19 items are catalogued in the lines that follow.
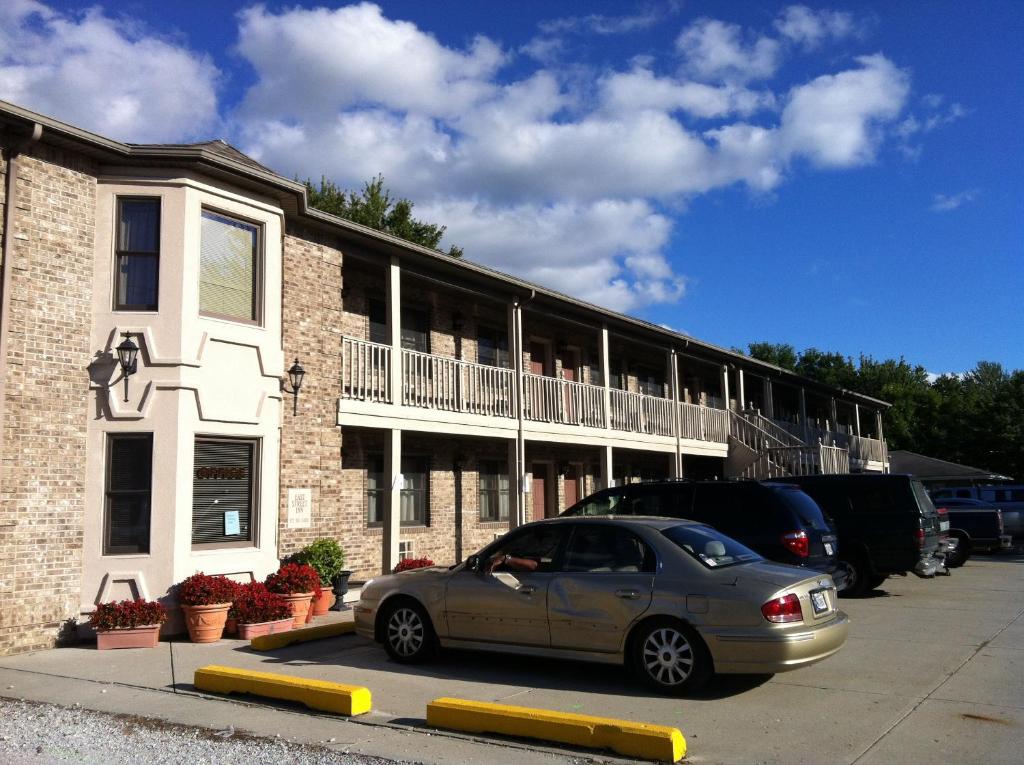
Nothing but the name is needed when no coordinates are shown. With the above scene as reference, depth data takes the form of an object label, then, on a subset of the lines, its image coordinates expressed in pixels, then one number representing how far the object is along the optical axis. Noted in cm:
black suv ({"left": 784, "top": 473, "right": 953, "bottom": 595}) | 1334
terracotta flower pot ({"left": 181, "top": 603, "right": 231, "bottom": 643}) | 1023
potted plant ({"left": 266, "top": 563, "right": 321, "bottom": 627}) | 1127
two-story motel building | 1004
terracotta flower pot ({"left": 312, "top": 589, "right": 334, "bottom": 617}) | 1230
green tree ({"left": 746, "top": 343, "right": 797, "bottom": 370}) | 6812
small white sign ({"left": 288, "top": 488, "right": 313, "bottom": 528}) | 1268
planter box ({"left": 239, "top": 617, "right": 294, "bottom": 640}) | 1056
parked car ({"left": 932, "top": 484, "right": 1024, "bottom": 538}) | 2647
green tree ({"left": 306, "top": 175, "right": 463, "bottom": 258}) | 3338
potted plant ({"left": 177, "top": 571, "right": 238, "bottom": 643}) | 1024
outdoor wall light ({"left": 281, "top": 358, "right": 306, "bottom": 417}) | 1255
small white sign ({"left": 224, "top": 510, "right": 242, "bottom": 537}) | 1140
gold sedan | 695
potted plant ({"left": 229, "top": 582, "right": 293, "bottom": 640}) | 1059
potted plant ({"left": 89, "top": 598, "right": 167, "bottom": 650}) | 981
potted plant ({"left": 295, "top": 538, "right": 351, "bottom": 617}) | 1245
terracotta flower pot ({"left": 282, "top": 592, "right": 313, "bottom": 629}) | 1123
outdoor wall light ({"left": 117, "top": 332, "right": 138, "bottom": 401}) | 1053
